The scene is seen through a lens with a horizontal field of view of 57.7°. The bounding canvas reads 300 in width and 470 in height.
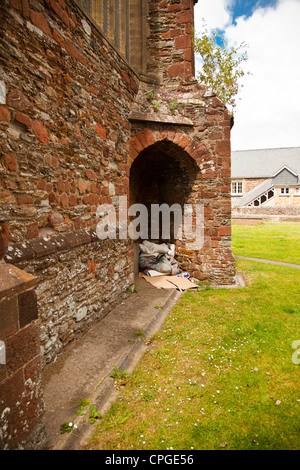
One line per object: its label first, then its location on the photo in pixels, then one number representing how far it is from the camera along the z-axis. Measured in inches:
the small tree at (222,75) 315.9
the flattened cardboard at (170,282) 264.5
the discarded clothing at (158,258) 297.3
